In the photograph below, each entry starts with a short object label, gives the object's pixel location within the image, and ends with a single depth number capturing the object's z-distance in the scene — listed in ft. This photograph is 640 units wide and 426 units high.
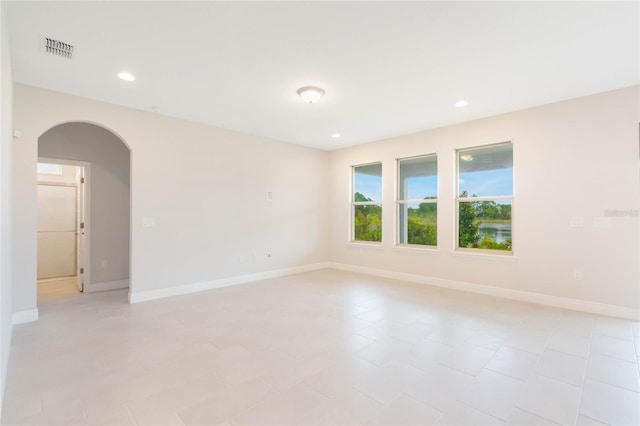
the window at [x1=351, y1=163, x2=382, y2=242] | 21.21
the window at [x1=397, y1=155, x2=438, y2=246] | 18.31
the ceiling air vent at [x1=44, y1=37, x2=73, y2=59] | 8.87
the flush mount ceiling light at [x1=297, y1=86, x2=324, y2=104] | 11.90
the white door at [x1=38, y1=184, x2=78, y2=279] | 18.92
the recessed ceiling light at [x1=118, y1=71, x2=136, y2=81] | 10.77
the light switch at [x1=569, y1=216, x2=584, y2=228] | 13.00
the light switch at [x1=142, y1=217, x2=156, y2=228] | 14.47
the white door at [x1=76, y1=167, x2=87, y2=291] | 16.31
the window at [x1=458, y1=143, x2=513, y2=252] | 15.49
